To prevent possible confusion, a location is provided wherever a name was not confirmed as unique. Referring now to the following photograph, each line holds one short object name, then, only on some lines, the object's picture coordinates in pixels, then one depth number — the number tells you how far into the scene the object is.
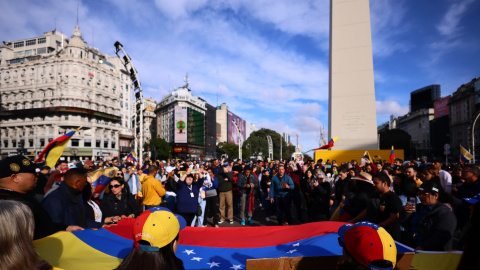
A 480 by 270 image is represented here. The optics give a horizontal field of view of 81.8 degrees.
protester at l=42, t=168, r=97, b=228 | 3.71
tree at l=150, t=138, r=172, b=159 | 75.50
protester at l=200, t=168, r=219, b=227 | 9.21
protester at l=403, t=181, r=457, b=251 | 3.41
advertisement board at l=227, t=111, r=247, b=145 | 148.25
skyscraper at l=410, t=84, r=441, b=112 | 114.38
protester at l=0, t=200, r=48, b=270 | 1.37
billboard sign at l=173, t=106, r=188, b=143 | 89.25
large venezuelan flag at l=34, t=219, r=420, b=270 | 2.95
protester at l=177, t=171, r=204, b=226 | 7.26
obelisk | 23.05
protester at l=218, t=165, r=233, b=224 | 9.68
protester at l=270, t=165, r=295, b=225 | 8.81
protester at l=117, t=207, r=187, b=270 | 1.83
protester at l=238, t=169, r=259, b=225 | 9.77
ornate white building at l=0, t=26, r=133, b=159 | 64.50
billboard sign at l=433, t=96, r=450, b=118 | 87.81
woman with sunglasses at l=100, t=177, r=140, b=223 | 5.64
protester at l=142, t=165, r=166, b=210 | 7.09
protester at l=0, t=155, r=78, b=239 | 2.70
